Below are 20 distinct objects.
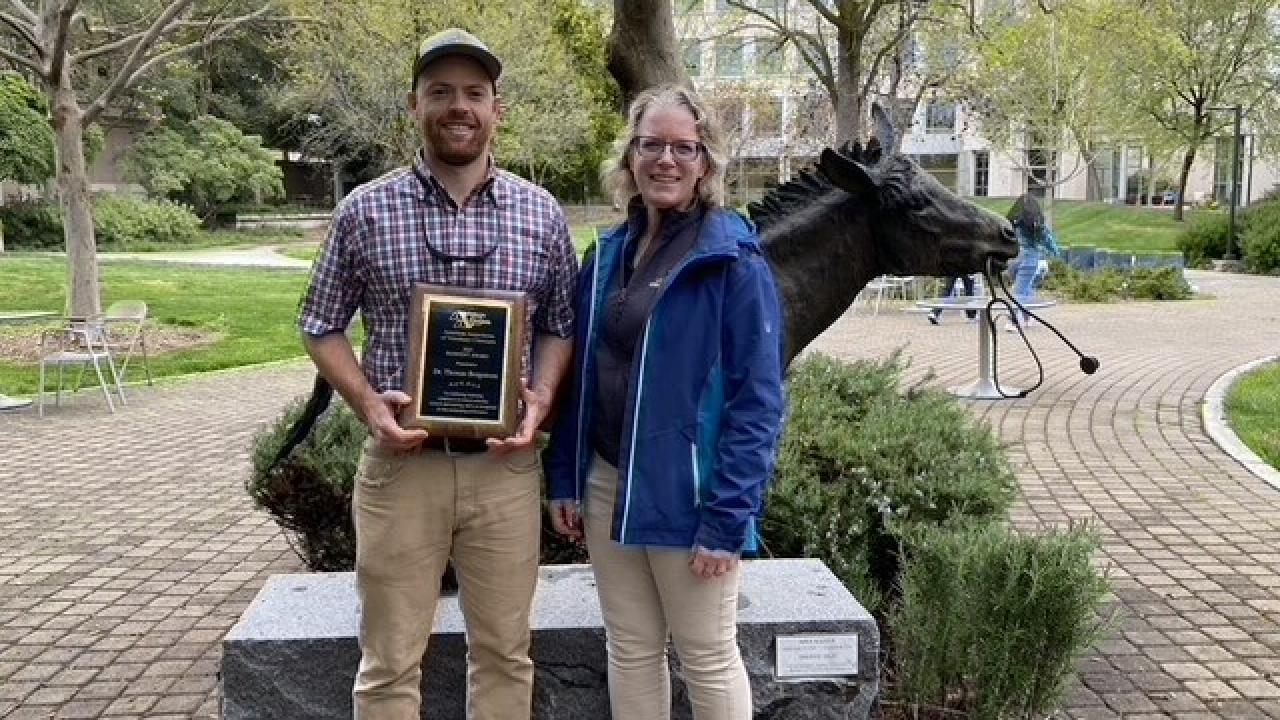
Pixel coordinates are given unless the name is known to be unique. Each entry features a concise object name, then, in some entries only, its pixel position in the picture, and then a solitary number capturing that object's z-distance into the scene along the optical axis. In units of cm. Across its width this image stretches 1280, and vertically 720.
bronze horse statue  389
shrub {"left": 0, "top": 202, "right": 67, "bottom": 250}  3353
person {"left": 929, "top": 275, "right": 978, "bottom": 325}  1687
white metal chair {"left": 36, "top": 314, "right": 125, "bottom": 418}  1070
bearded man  281
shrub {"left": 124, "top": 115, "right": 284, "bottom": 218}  3832
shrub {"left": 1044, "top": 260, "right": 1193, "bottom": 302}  2209
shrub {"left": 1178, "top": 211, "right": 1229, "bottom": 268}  3111
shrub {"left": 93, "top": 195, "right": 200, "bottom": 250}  3406
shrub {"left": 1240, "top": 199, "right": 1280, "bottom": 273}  2795
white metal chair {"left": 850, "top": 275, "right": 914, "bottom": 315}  2088
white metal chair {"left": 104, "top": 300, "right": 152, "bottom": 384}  1145
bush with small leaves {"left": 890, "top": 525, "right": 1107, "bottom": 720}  378
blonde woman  275
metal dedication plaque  362
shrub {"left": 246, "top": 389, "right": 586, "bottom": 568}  477
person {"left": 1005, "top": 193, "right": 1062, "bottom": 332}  1171
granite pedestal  357
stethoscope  393
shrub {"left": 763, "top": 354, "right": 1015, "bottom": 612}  461
